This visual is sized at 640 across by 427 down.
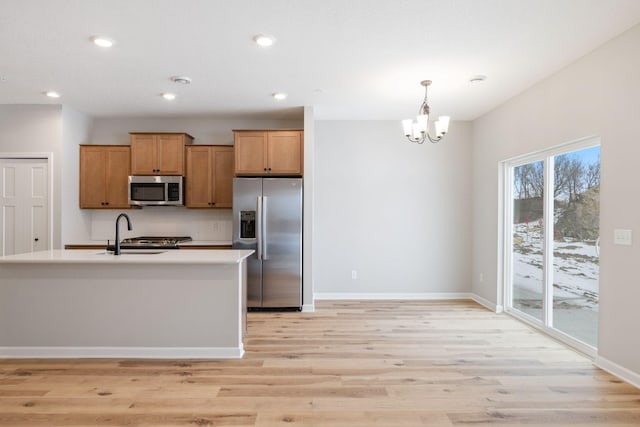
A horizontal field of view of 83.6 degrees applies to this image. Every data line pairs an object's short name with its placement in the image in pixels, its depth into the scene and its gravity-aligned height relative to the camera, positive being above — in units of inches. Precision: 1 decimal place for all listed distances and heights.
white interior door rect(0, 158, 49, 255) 183.2 +2.6
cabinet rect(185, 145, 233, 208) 196.4 +20.3
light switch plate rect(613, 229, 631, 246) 105.5 -7.1
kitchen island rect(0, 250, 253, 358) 122.0 -33.8
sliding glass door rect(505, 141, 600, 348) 127.4 -11.3
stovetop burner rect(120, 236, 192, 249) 183.3 -16.6
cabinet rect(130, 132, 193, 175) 194.1 +30.8
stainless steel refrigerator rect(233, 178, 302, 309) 182.5 -12.6
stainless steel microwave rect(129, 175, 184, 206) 192.7 +11.7
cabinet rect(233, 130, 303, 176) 185.8 +30.9
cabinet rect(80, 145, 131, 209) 196.4 +19.2
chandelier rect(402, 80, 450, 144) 138.2 +34.2
